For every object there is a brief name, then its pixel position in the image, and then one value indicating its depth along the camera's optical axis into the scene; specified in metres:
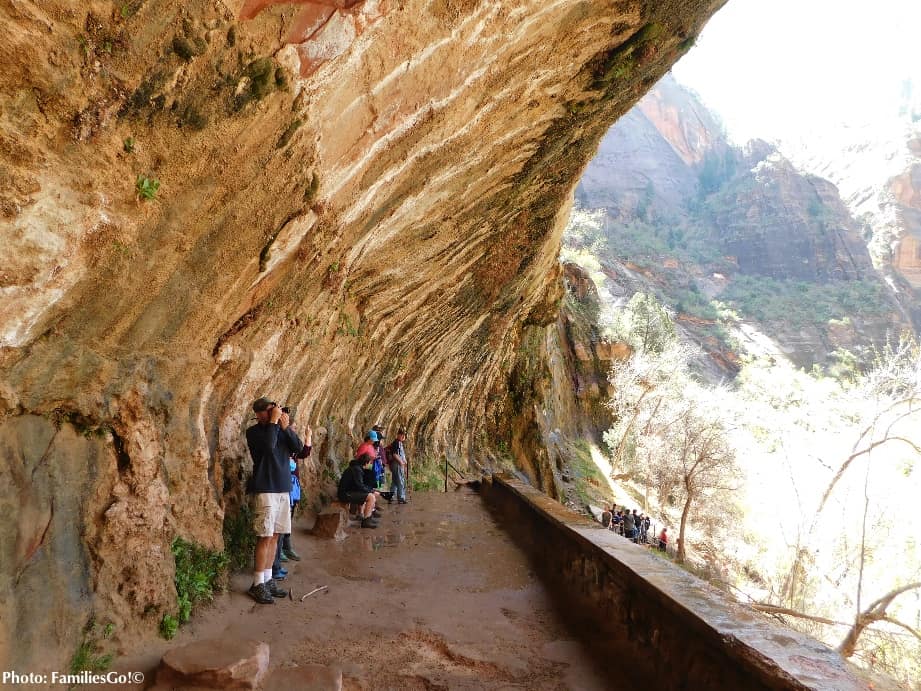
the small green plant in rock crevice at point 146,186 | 3.05
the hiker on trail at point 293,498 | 5.29
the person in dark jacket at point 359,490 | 7.47
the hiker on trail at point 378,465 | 8.04
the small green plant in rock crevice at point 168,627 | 3.44
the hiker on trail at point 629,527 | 14.83
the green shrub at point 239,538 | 4.76
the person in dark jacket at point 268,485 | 4.34
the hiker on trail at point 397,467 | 10.07
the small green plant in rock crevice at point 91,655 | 2.86
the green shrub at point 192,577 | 3.62
